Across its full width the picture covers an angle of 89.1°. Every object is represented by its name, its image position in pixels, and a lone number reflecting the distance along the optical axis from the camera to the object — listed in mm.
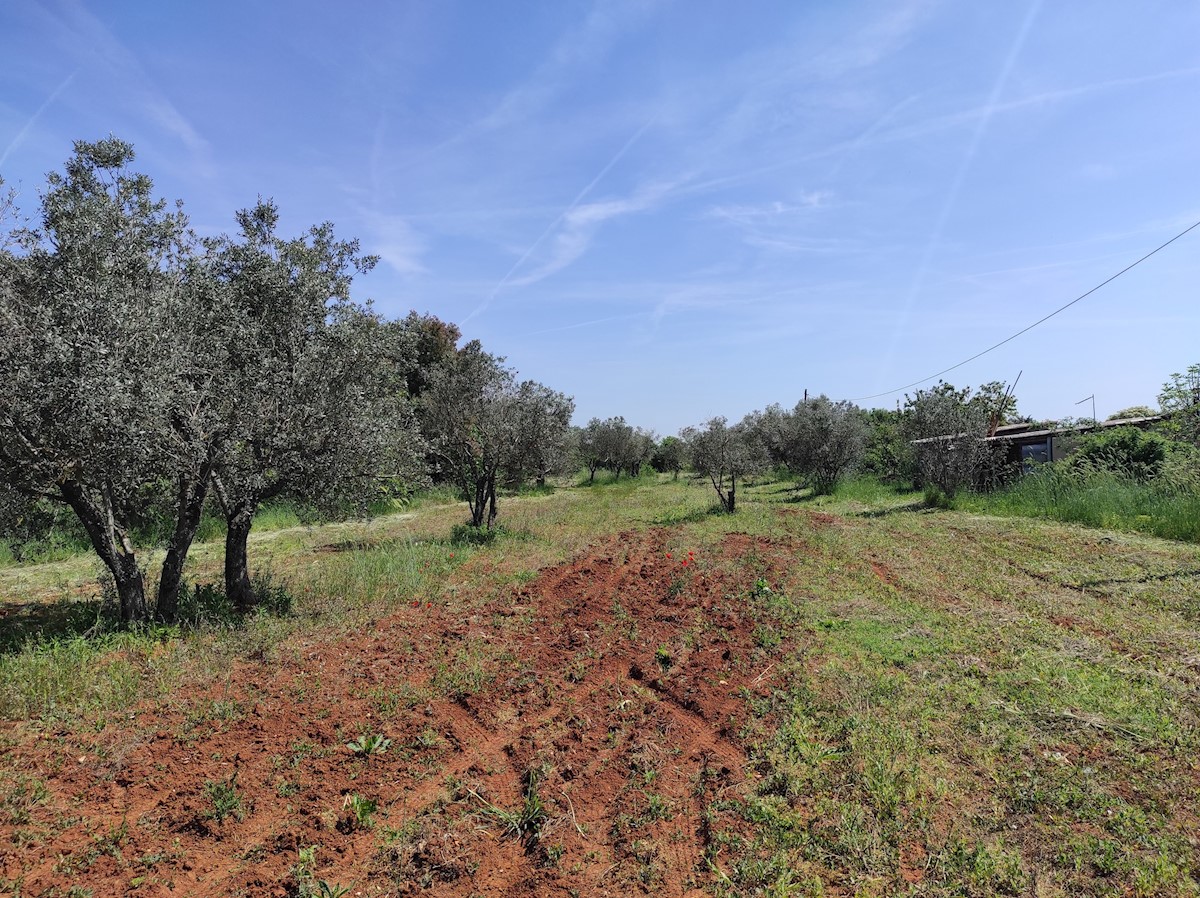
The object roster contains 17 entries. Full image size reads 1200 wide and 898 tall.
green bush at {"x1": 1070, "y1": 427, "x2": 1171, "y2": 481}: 16500
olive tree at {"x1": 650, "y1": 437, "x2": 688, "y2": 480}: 47656
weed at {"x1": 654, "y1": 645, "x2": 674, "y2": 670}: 6840
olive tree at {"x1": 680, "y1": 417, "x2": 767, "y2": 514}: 20266
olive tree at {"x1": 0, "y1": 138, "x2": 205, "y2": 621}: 6051
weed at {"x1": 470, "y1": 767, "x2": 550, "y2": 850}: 3968
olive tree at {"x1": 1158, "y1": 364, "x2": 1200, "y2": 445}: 13289
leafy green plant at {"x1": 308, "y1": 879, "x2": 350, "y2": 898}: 3387
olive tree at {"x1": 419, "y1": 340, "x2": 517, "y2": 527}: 16141
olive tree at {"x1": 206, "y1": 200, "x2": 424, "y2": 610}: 7973
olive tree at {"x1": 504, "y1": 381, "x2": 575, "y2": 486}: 16453
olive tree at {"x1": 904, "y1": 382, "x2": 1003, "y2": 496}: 20047
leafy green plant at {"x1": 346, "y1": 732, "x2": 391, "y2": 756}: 4895
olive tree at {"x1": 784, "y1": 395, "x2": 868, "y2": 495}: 26750
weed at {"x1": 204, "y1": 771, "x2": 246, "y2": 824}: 4043
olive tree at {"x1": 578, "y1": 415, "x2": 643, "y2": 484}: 43250
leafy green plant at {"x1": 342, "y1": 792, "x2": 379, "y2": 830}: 4035
